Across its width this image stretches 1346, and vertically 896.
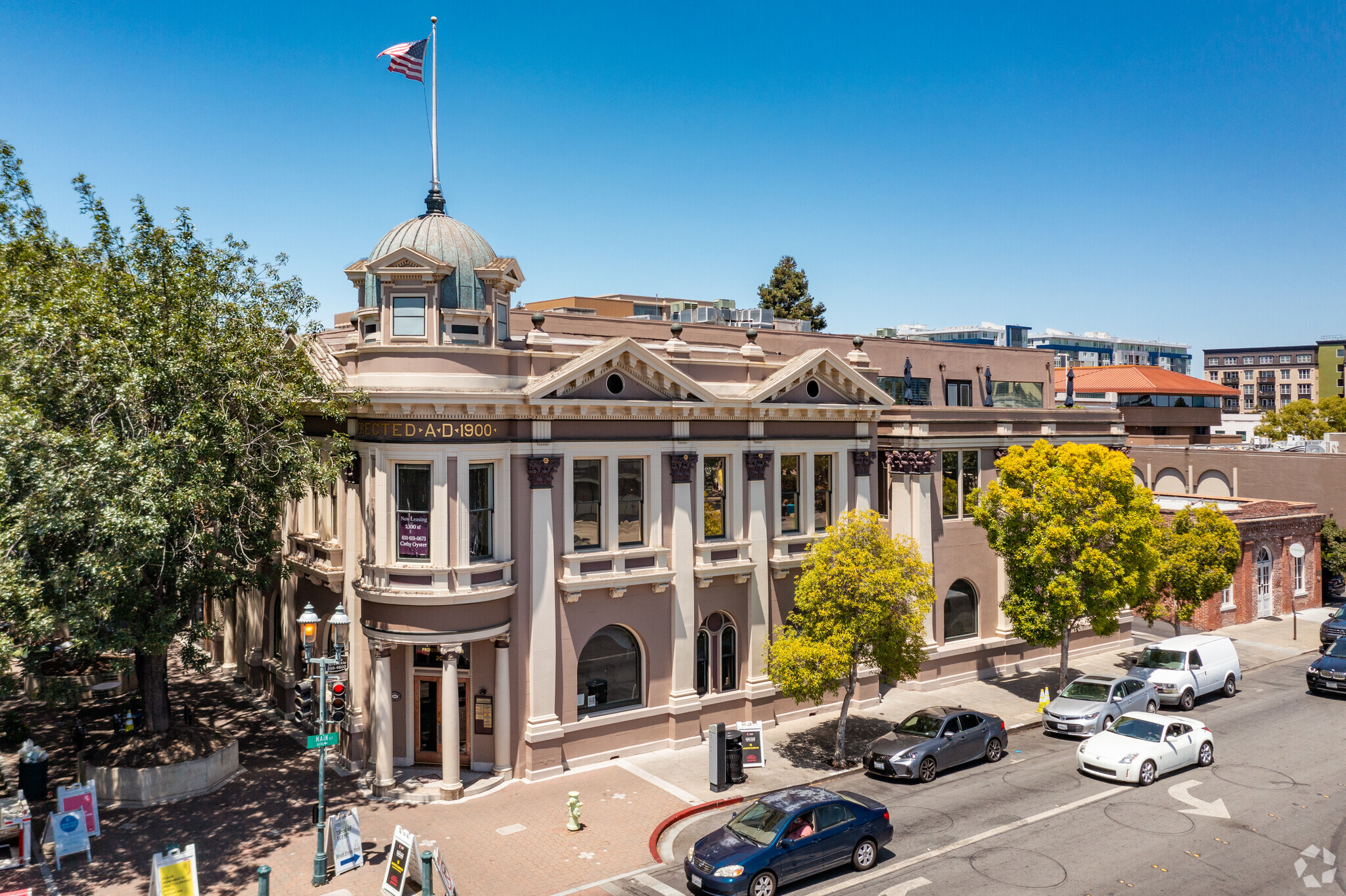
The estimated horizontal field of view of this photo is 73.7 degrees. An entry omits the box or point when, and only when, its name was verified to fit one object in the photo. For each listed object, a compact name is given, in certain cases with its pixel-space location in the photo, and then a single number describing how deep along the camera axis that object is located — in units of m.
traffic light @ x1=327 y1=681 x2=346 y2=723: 17.59
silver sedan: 25.88
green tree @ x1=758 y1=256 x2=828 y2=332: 63.06
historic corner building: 22.02
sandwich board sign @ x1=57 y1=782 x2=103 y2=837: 18.47
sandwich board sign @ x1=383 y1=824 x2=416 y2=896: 16.33
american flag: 23.78
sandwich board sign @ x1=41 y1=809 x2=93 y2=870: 17.72
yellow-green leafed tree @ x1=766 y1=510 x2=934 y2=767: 23.23
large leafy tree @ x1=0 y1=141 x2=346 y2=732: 17.25
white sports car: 22.34
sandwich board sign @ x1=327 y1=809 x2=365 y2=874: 17.59
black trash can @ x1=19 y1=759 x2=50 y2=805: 20.38
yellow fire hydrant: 19.39
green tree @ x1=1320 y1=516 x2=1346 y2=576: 45.09
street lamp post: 17.11
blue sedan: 16.28
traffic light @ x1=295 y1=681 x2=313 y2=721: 17.83
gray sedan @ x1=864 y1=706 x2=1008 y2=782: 22.50
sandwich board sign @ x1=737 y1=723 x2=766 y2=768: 22.52
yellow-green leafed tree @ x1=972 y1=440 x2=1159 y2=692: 27.41
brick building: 41.25
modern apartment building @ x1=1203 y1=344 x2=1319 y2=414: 141.12
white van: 28.98
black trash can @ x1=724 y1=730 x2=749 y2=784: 22.09
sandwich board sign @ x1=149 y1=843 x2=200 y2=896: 15.56
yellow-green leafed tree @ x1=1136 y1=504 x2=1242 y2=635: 32.59
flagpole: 24.08
